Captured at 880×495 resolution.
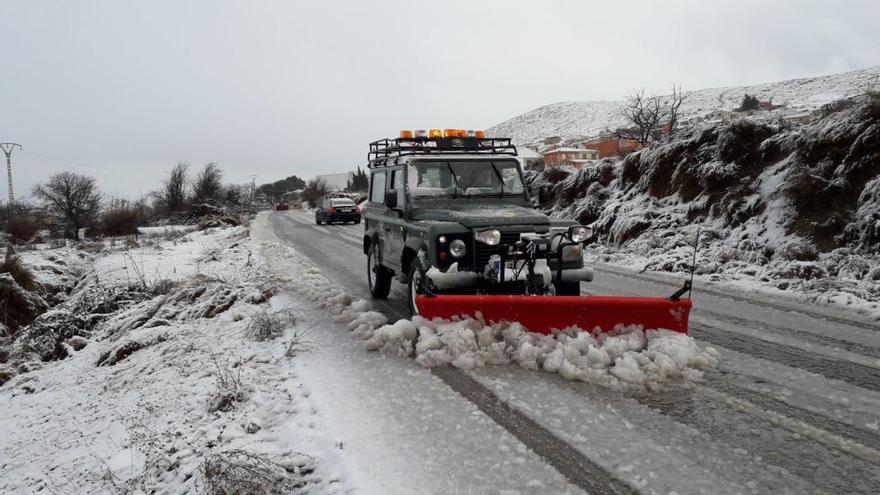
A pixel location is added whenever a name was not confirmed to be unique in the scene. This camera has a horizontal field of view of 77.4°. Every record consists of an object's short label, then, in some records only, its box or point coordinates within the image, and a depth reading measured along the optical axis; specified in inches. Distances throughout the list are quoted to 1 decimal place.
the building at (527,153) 3400.6
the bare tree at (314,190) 3511.8
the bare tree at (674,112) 1180.7
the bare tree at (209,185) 2324.8
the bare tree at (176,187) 2460.6
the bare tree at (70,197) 2161.7
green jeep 210.7
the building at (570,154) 3688.5
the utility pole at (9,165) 2203.5
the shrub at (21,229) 1212.2
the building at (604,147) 3229.1
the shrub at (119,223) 1240.8
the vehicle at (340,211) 1154.7
